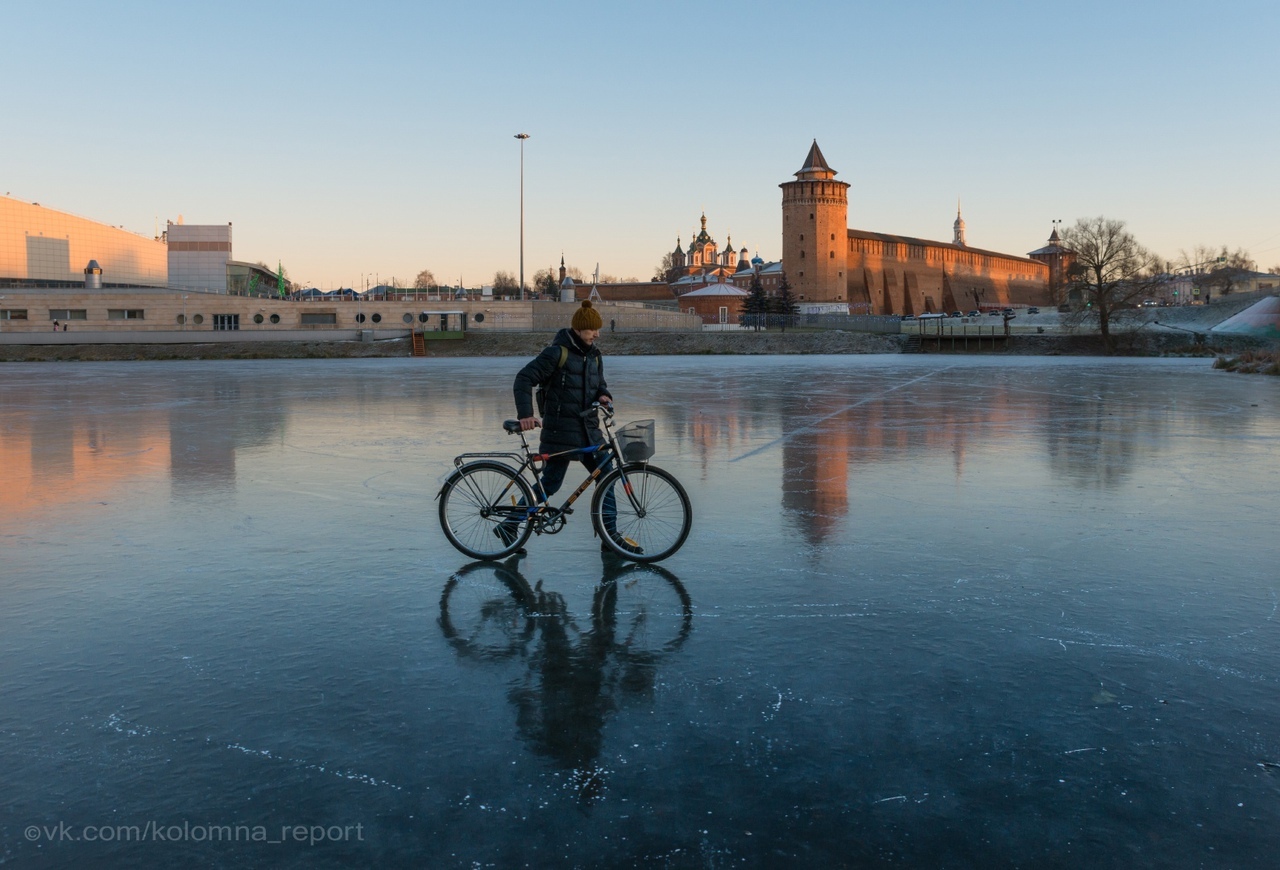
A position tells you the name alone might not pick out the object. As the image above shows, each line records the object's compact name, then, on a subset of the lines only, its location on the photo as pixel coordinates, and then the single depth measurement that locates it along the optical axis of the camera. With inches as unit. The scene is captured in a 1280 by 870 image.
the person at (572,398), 263.1
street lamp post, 2637.8
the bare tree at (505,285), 5861.2
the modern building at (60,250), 3946.9
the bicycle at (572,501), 261.4
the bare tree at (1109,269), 2423.7
